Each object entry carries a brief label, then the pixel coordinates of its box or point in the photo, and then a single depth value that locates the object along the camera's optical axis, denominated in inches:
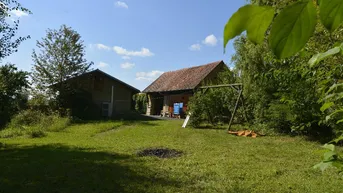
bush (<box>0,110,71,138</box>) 585.9
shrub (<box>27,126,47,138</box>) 558.9
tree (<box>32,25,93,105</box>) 962.7
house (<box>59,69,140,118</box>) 1007.6
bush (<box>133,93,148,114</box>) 1513.3
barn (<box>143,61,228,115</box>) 1096.2
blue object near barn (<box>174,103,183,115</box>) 1076.5
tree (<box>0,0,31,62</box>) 406.3
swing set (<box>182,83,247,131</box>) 571.5
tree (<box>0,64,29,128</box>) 428.8
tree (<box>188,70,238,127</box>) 645.9
